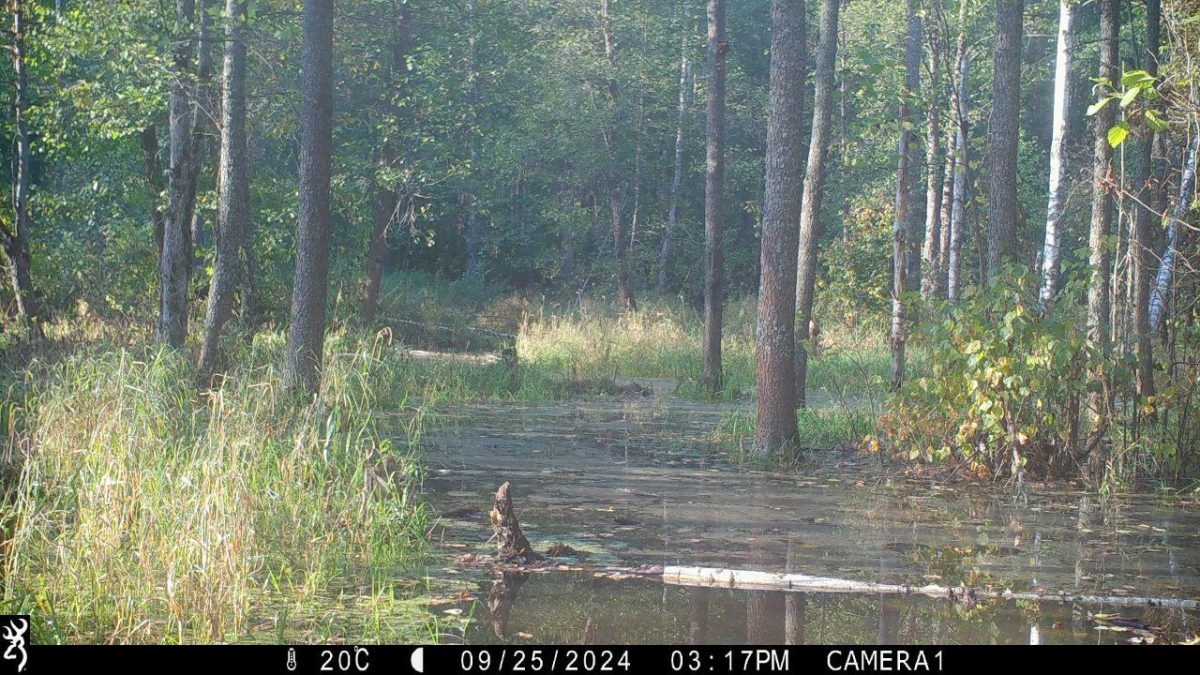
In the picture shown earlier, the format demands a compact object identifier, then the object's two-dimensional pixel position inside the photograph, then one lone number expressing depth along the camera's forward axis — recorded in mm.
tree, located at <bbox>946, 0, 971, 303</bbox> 23061
